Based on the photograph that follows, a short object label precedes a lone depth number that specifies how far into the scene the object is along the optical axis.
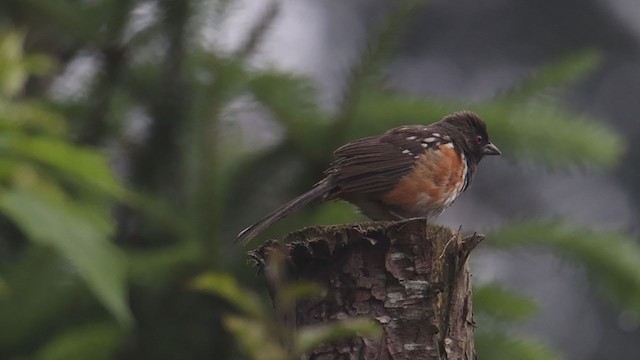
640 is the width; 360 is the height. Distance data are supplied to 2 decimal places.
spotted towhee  7.13
